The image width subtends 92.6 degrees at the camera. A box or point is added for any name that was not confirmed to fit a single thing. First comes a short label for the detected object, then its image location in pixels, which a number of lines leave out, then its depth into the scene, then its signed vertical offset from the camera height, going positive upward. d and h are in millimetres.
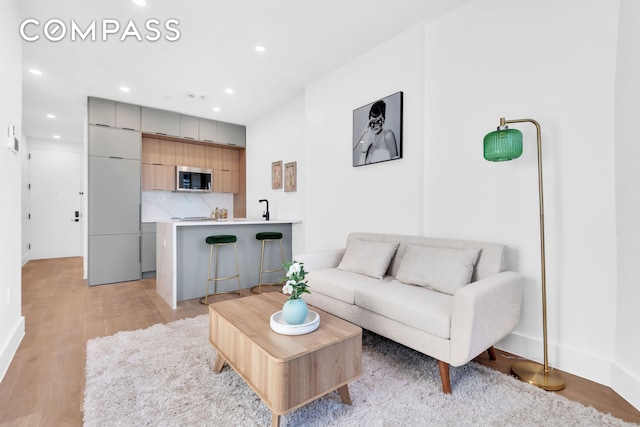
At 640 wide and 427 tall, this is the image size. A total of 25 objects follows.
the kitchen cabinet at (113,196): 4473 +281
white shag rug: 1542 -1037
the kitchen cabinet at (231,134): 5668 +1509
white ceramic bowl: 1599 -597
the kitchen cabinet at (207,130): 5430 +1517
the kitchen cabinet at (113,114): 4457 +1510
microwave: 5363 +639
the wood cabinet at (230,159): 5957 +1077
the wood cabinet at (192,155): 5473 +1079
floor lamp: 1893 +54
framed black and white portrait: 3000 +867
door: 6535 +228
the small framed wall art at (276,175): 4930 +644
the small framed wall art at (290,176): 4594 +574
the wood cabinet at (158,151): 5125 +1077
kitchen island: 3518 -537
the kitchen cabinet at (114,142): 4465 +1083
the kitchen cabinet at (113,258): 4449 -663
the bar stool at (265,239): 4030 -339
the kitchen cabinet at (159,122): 4863 +1512
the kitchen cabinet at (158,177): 5141 +634
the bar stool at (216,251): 3580 -476
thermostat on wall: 2053 +542
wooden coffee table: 1375 -714
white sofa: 1739 -562
